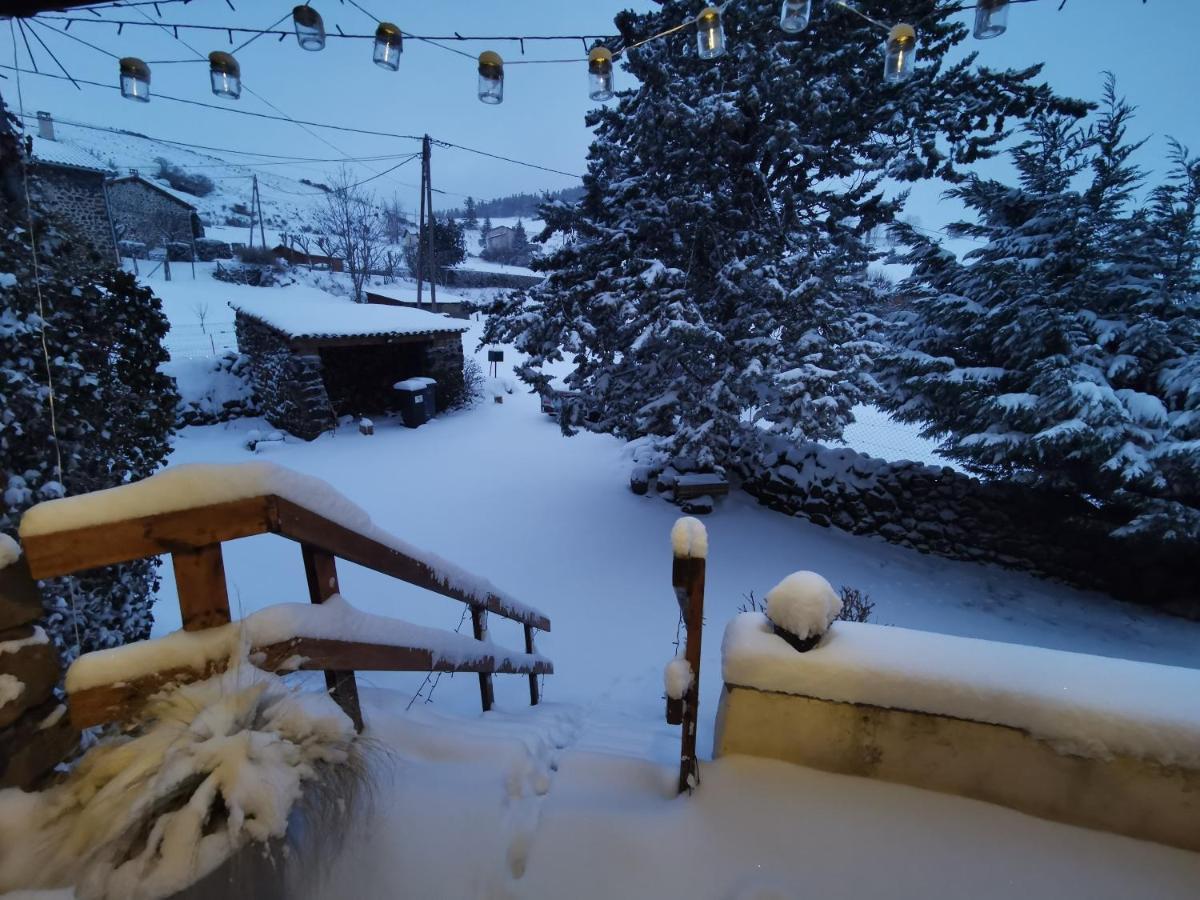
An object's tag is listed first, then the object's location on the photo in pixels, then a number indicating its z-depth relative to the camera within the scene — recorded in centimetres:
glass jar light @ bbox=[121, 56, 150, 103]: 352
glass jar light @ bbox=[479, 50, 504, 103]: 354
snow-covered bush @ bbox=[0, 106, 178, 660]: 265
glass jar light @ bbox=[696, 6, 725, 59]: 323
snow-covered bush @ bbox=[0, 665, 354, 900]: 91
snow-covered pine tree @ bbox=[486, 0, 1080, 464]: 561
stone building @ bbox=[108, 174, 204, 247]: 2570
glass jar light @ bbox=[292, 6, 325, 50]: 325
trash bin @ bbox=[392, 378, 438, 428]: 1166
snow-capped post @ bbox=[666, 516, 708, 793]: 145
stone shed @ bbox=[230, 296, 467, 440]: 1054
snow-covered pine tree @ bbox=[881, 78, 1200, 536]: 479
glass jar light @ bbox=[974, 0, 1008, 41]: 291
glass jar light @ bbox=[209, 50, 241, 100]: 344
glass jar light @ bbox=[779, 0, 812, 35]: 311
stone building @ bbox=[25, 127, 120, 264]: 1633
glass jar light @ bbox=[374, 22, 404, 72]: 342
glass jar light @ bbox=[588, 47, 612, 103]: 349
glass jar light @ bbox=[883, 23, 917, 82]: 332
